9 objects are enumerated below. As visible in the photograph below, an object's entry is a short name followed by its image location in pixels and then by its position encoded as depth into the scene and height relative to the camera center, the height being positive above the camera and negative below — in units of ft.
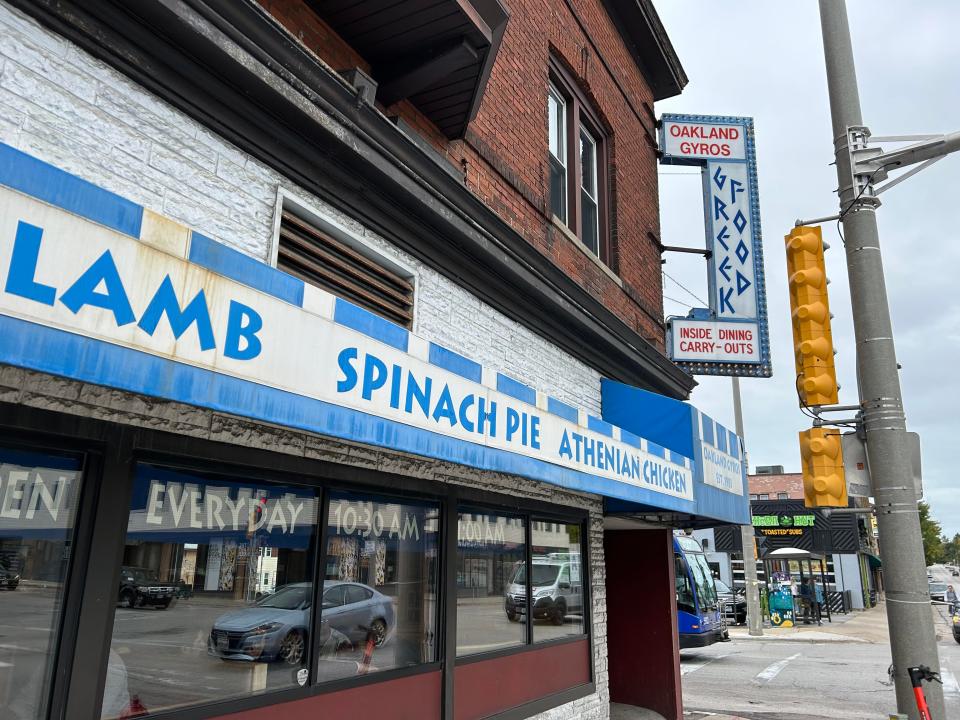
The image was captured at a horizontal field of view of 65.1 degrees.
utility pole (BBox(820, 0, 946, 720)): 17.94 +4.08
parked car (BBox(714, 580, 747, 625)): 87.35 -4.46
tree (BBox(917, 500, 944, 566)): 266.92 +13.79
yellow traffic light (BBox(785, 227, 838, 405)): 20.22 +6.58
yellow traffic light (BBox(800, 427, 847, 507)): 19.62 +2.50
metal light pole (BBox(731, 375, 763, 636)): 74.95 -1.04
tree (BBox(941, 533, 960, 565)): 594.08 +15.53
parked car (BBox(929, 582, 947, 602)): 142.22 -3.60
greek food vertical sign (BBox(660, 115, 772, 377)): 35.04 +13.11
